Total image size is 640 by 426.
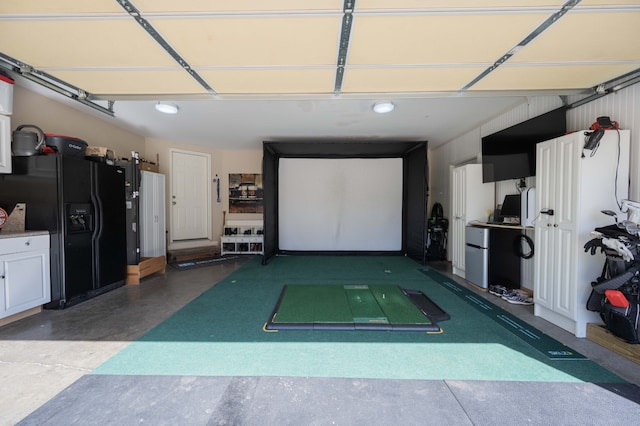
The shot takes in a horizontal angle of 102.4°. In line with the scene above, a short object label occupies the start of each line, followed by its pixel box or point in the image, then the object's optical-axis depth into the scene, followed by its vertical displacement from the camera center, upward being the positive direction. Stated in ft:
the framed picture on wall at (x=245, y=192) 24.43 +1.59
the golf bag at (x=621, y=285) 7.14 -2.17
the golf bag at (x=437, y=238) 20.48 -2.37
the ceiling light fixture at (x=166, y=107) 12.94 +5.16
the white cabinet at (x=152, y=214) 16.29 -0.35
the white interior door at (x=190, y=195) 21.52 +1.15
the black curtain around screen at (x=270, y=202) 19.35 +0.51
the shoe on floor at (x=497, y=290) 12.40 -3.95
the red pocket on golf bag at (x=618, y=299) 7.12 -2.49
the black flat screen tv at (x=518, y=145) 10.34 +3.00
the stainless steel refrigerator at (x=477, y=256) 13.09 -2.48
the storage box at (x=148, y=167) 16.16 +2.72
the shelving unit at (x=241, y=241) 22.88 -2.88
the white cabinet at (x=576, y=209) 8.34 +0.00
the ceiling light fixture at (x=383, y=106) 12.60 +5.11
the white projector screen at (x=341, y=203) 22.86 +0.52
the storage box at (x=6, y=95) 9.73 +4.36
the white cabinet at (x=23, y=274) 9.21 -2.47
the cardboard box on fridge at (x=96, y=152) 12.85 +2.85
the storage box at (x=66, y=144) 11.16 +2.86
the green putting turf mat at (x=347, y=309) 9.19 -4.14
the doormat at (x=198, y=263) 18.42 -4.12
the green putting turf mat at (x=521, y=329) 7.61 -4.24
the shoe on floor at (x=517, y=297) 11.46 -4.06
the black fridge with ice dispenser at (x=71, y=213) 10.60 -0.21
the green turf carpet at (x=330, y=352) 6.73 -4.26
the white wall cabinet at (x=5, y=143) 9.86 +2.51
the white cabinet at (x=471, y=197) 14.61 +0.68
